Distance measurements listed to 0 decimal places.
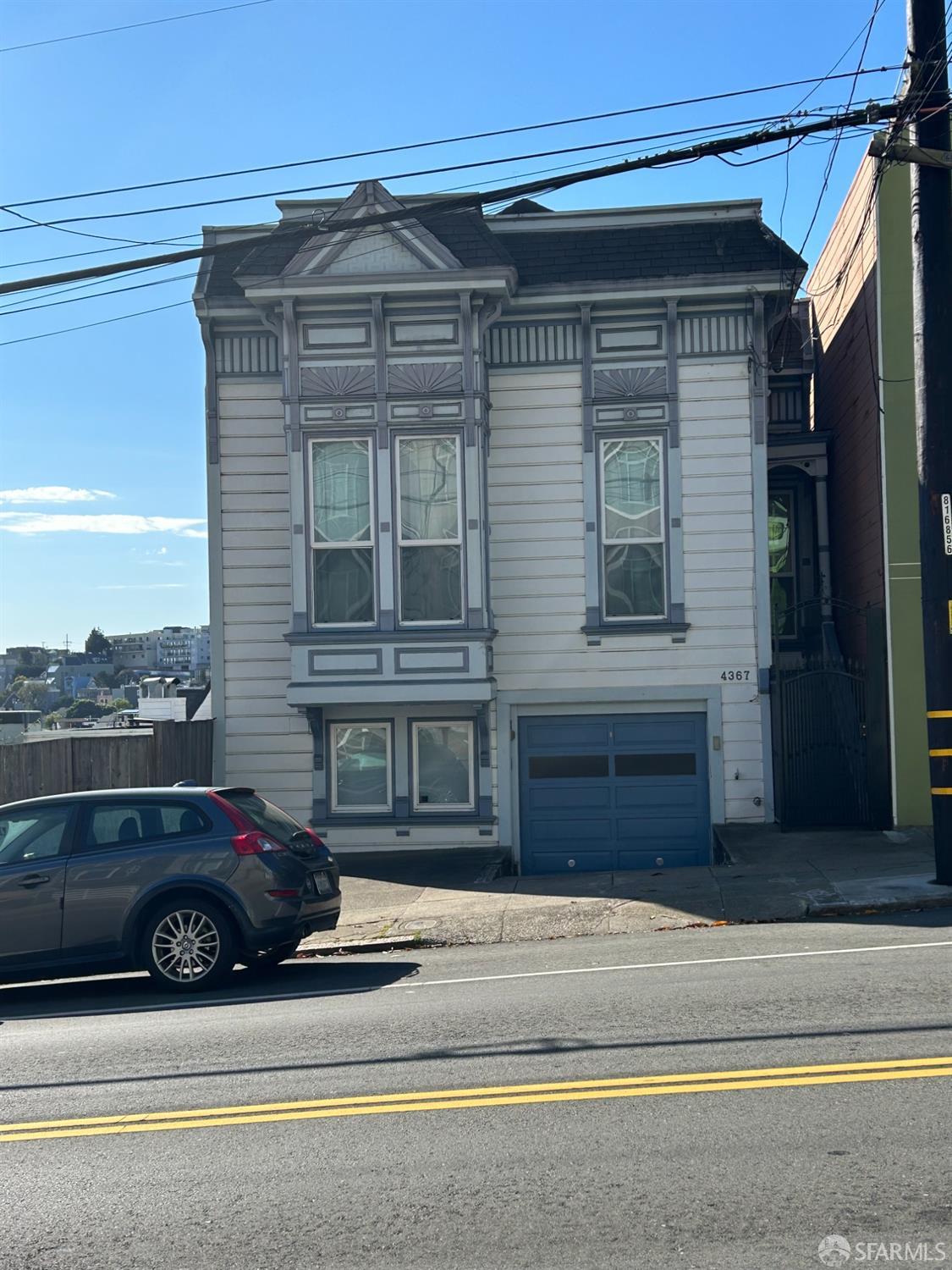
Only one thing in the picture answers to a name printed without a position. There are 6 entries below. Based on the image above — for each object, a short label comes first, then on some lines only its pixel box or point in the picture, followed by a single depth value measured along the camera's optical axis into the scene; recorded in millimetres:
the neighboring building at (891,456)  15594
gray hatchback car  10109
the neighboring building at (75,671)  152625
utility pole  11867
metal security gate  16562
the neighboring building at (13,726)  15685
